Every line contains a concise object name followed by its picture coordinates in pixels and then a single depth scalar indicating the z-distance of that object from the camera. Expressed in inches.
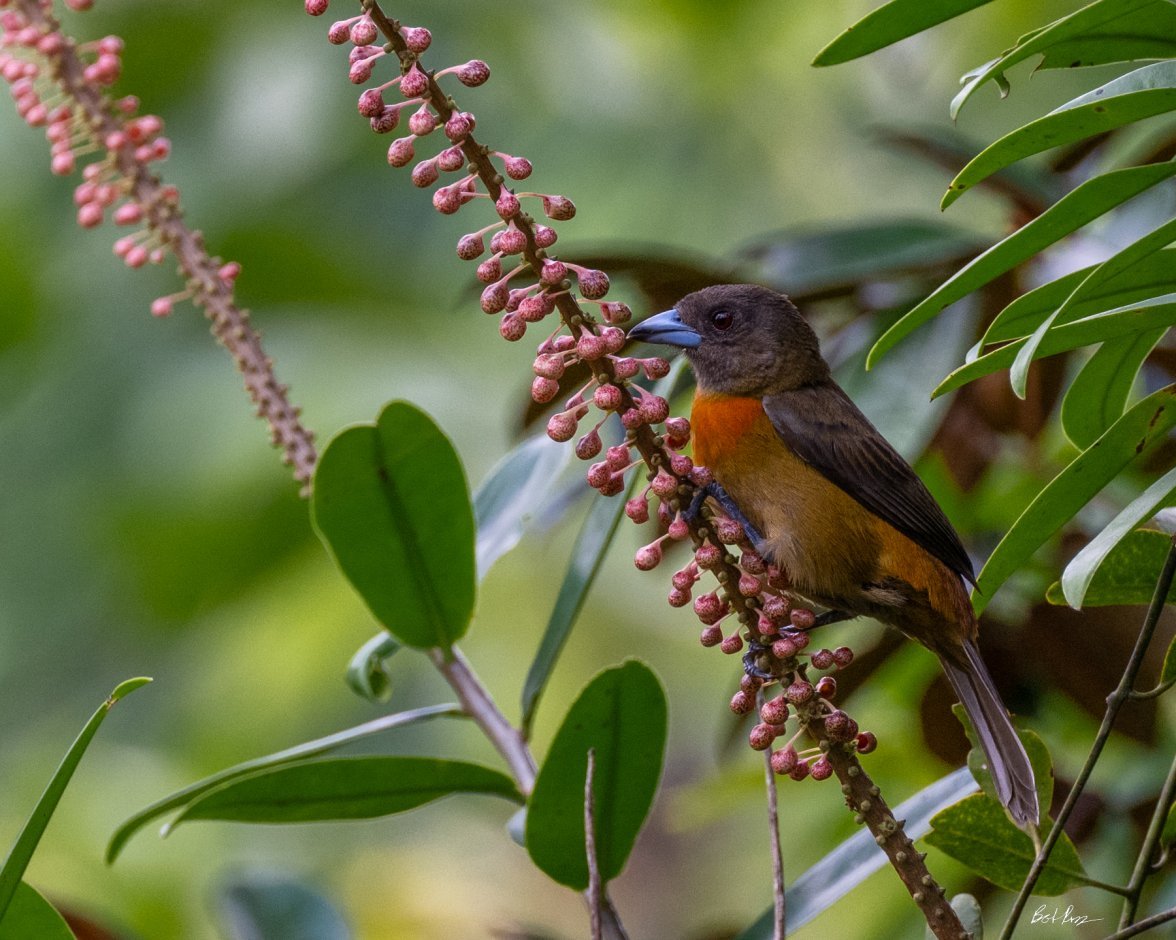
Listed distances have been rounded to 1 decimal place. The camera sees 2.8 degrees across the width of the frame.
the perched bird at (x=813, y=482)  180.5
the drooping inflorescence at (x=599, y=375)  175.8
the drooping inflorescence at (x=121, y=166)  178.3
